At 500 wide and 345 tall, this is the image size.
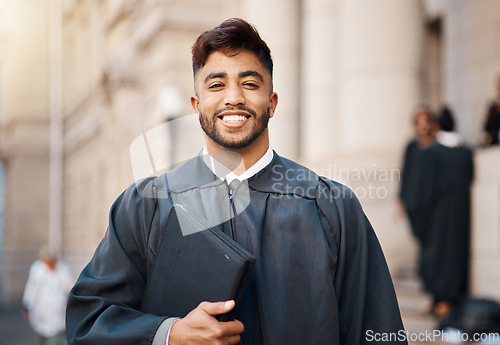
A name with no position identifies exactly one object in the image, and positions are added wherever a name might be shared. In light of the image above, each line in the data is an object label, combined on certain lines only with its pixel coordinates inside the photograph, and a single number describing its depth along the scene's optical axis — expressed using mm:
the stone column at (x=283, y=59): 9023
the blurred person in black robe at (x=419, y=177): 6426
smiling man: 1873
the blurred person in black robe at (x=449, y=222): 6395
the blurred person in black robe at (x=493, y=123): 6685
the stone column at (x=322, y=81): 8477
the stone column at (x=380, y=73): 7656
